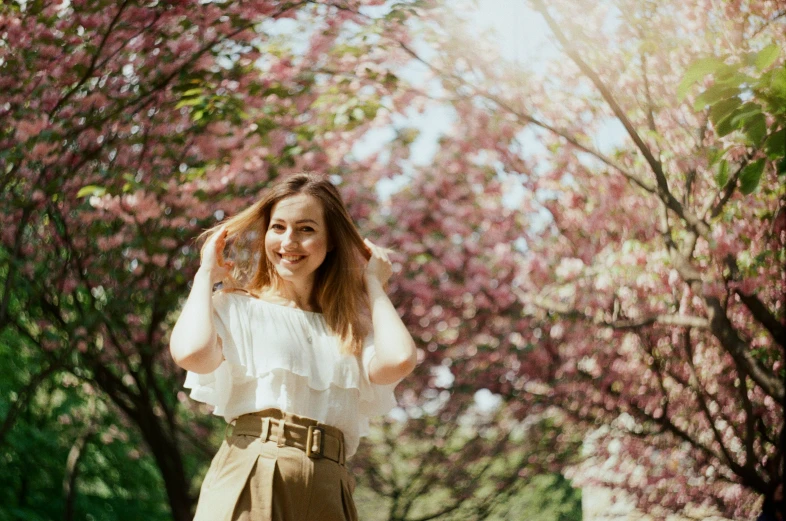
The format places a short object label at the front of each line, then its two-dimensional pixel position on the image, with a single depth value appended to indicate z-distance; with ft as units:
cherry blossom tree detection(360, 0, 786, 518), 16.62
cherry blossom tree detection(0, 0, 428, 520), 17.69
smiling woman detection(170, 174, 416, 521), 6.90
